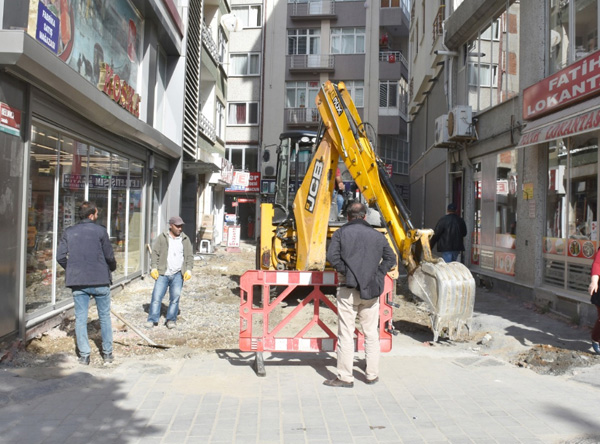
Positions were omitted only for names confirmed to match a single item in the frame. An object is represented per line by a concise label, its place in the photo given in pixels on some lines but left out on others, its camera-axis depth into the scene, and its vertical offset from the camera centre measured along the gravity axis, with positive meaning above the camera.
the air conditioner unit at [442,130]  14.68 +2.79
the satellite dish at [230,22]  24.36 +9.30
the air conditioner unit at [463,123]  13.83 +2.77
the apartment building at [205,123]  17.11 +3.90
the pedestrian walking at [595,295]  6.68 -0.75
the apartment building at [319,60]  32.62 +10.22
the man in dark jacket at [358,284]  5.43 -0.55
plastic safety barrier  6.06 -0.96
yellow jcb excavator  7.02 +0.07
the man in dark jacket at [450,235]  11.88 -0.08
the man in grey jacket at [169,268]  8.20 -0.65
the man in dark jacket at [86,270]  6.07 -0.52
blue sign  6.74 +2.53
